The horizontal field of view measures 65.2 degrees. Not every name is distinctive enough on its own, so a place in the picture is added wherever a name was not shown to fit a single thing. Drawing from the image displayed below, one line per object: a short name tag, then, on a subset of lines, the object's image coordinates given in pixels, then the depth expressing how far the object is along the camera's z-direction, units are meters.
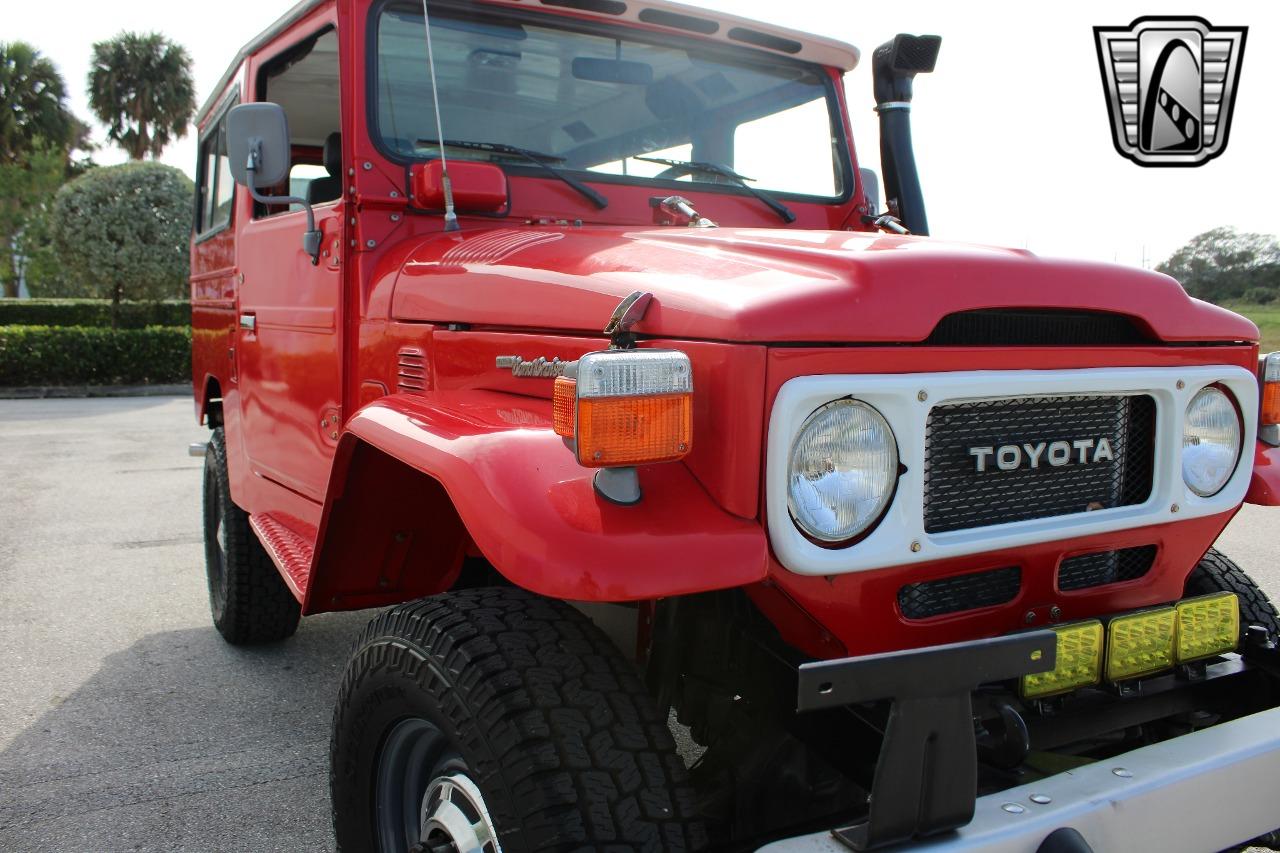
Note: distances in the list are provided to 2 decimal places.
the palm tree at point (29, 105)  31.36
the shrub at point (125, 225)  17.45
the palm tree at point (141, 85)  31.73
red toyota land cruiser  1.44
